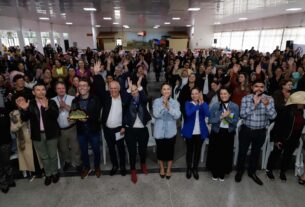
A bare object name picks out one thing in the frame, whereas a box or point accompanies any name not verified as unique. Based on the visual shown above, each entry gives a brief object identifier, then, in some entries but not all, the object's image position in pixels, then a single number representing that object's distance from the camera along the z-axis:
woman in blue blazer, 3.04
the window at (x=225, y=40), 19.86
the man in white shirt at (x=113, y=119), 3.08
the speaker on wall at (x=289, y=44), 10.62
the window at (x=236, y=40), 17.45
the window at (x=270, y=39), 12.61
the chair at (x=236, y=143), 3.50
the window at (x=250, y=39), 15.08
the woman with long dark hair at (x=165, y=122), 3.00
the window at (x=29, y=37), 13.90
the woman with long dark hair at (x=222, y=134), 2.98
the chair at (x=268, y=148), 3.38
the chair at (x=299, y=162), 3.32
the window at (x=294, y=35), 10.52
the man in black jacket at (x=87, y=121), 3.00
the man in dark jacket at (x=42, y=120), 2.90
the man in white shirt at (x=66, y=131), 3.12
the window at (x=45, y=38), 17.27
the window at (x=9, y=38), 11.54
